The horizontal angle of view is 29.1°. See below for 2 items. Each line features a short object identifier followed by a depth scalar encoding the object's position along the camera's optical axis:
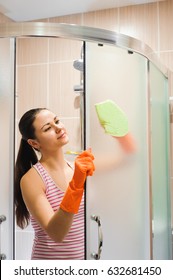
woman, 1.16
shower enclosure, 1.17
